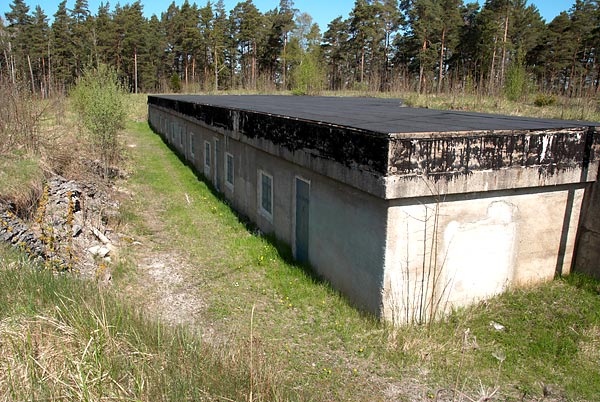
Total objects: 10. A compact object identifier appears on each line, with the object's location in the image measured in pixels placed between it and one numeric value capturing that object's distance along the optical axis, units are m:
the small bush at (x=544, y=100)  20.06
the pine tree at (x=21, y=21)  48.90
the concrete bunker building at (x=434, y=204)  5.71
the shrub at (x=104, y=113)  14.17
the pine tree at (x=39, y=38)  48.53
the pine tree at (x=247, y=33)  56.75
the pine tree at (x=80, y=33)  50.59
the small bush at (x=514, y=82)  19.86
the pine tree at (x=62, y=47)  50.47
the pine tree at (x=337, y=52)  56.53
